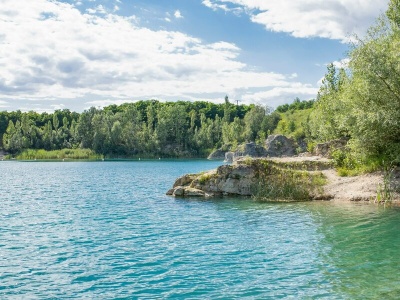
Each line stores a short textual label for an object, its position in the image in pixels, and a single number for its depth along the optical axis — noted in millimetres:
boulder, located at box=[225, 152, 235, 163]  158275
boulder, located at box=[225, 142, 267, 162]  135750
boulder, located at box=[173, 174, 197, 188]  47719
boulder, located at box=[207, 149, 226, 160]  197775
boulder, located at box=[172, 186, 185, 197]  45281
